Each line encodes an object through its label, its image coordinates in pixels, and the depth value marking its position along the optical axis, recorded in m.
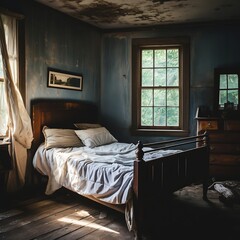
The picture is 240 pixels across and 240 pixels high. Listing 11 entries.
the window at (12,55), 4.23
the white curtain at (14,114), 4.17
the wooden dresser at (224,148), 5.02
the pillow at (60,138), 4.46
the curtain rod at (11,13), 4.12
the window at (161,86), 5.84
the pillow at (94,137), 4.79
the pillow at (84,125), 5.30
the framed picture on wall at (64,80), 5.03
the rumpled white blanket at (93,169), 3.11
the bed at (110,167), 2.95
